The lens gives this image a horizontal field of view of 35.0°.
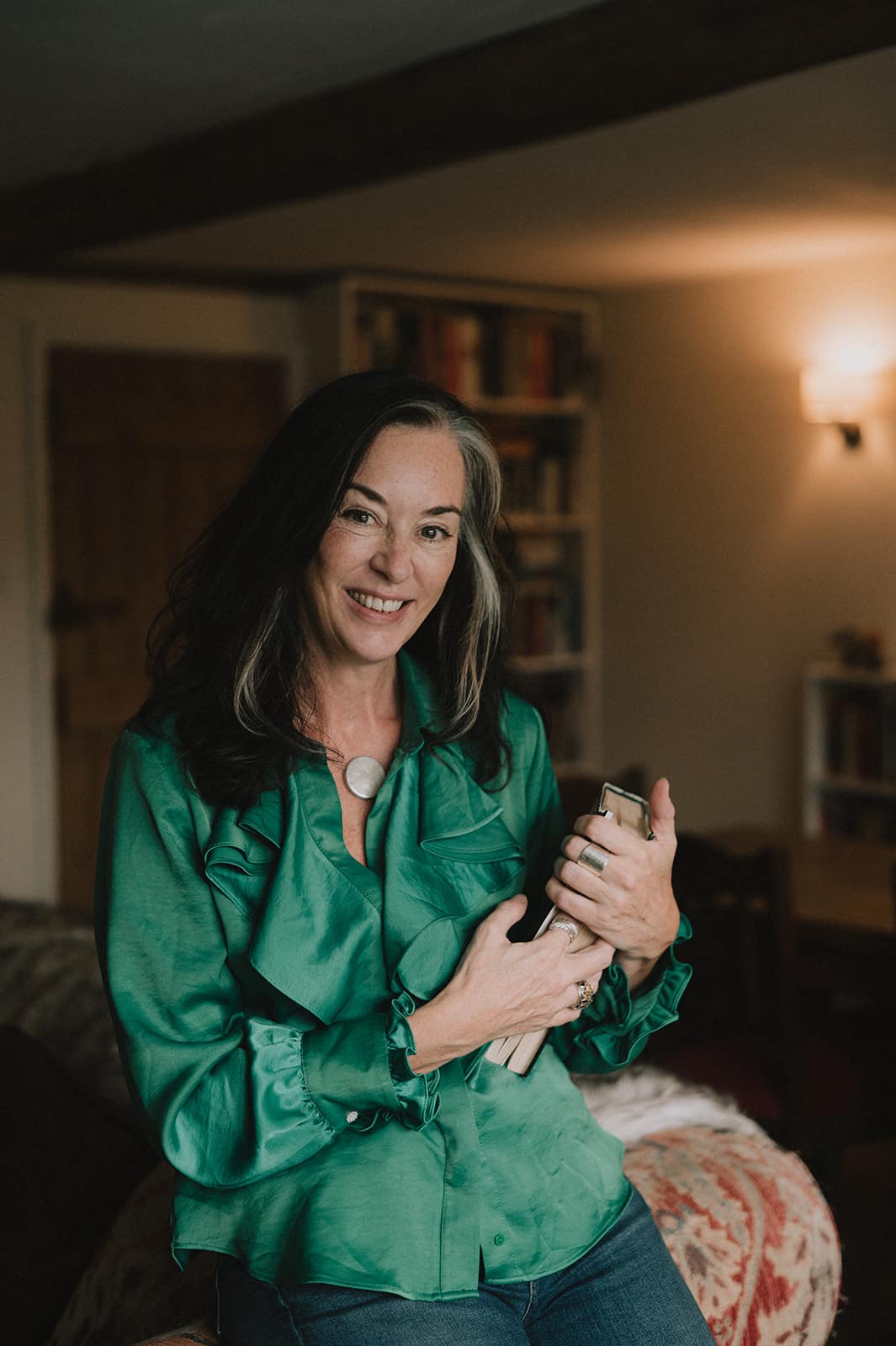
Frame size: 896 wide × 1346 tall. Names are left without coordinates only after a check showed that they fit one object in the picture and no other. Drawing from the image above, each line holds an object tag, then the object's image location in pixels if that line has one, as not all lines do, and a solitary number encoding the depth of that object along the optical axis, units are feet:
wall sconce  16.15
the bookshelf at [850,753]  15.98
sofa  5.72
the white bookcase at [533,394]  17.65
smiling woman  4.22
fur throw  6.66
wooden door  16.38
